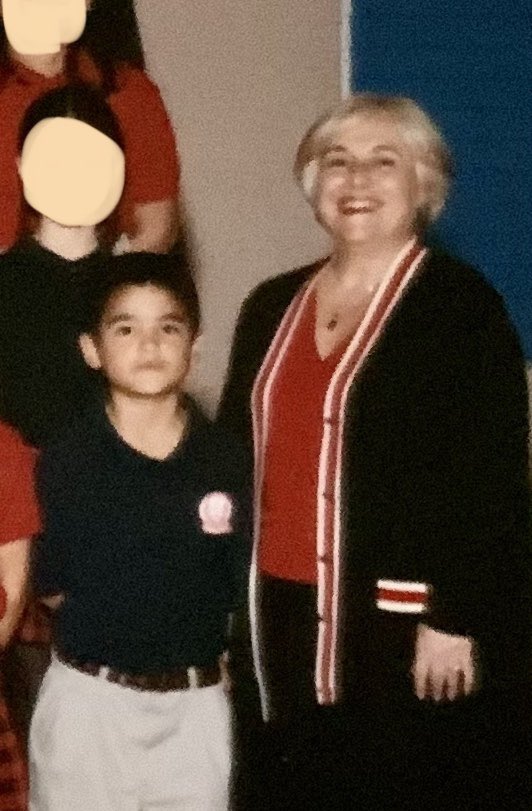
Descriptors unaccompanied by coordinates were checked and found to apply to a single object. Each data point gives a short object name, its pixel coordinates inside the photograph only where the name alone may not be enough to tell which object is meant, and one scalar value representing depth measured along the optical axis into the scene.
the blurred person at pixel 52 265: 2.85
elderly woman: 2.89
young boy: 2.79
